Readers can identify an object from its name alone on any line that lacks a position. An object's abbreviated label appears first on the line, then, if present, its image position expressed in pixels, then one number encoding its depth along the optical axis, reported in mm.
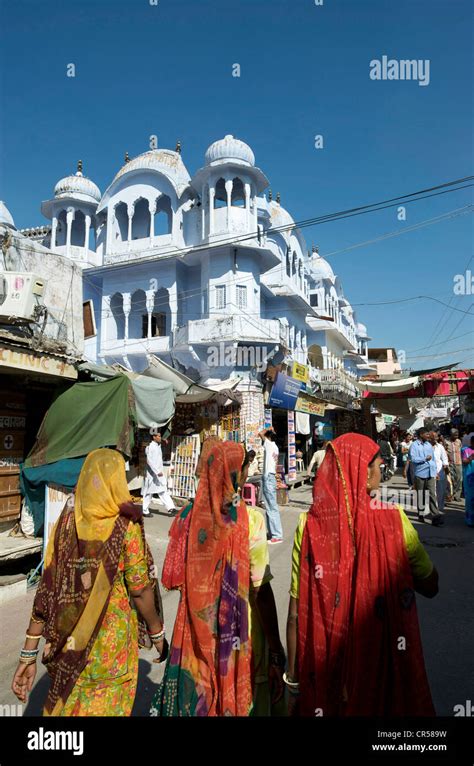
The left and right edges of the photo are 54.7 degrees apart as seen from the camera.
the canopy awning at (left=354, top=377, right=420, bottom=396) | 15414
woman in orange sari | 2004
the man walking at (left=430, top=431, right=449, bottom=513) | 8656
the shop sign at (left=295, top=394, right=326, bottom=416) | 16641
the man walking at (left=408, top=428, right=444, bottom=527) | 8359
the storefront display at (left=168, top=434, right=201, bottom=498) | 11141
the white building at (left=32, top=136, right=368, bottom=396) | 16516
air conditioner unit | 5238
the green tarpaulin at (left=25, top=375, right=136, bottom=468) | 5945
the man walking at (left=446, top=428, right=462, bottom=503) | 11695
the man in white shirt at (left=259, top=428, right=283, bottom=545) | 7234
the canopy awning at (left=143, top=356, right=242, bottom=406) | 10414
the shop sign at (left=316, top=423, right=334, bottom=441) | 20625
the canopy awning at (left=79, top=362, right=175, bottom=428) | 7852
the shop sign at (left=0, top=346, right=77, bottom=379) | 5055
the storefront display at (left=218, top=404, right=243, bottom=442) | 13062
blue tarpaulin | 5648
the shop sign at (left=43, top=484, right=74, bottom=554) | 5598
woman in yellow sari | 1973
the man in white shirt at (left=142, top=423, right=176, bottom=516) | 8828
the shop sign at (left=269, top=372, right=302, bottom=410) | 15188
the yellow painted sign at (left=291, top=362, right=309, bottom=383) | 16375
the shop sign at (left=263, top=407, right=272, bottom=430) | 15122
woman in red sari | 1824
